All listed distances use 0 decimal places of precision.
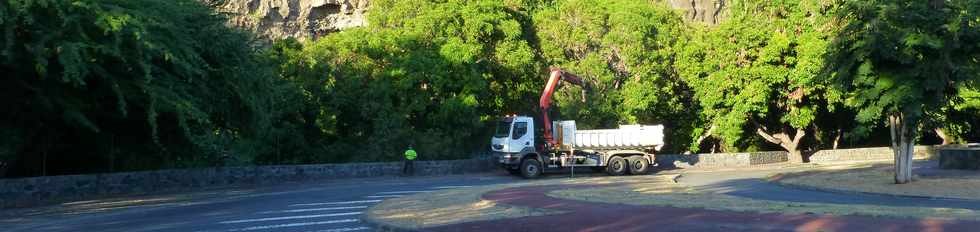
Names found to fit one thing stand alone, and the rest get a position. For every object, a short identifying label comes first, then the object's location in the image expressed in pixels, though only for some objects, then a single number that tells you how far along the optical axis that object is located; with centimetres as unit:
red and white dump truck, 3588
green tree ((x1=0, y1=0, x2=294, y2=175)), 1870
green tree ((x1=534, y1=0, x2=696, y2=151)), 4634
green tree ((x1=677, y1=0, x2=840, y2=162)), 4459
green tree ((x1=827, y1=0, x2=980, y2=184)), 2456
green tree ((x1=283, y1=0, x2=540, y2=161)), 4147
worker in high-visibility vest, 3627
